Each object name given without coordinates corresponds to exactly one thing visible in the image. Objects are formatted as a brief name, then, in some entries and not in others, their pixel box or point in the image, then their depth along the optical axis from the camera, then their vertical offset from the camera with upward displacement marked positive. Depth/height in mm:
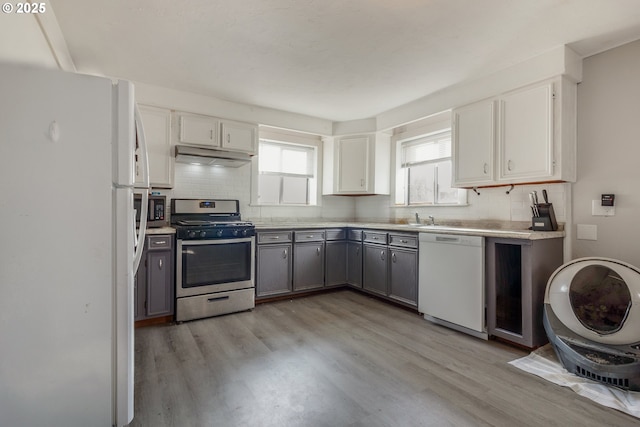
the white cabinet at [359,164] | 4504 +717
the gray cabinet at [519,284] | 2467 -579
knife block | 2680 -41
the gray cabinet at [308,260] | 3908 -598
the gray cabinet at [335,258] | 4145 -598
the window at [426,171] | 3922 +573
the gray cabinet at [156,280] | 2945 -650
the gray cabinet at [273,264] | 3668 -610
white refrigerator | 1248 -155
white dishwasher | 2717 -631
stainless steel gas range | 3121 -550
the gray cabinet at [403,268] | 3330 -604
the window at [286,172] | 4484 +612
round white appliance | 1948 -718
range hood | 3445 +637
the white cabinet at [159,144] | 3426 +763
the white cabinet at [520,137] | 2607 +709
